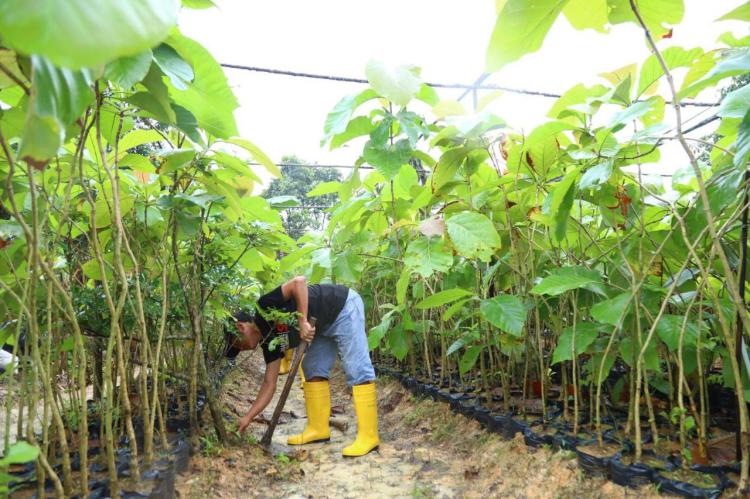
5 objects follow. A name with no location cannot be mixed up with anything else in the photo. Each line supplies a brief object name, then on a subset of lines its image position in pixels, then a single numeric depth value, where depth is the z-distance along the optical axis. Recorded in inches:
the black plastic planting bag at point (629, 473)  53.0
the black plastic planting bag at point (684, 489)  47.1
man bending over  97.2
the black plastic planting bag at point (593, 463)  58.3
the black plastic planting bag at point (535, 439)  71.2
